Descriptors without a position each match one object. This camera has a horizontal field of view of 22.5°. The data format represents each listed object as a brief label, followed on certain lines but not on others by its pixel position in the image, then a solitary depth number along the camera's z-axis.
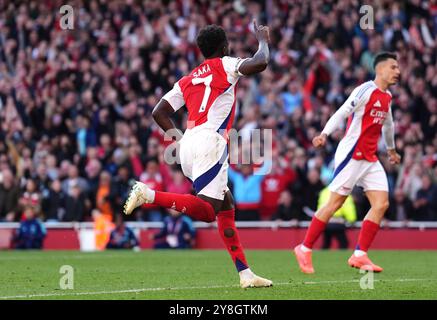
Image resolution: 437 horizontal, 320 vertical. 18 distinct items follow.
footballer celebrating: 10.30
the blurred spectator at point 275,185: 22.47
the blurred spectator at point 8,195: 23.53
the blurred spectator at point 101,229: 22.39
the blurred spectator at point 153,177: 22.41
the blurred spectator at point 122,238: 22.27
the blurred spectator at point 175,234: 21.92
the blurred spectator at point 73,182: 23.06
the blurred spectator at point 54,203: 23.20
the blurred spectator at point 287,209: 22.00
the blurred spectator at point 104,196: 22.47
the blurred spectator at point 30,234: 22.17
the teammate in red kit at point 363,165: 13.51
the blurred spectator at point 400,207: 21.59
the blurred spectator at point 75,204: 22.88
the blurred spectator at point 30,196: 22.67
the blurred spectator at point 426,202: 21.42
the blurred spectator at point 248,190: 22.19
